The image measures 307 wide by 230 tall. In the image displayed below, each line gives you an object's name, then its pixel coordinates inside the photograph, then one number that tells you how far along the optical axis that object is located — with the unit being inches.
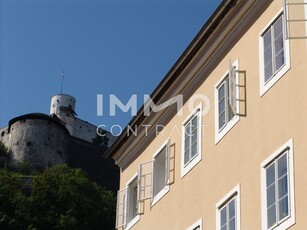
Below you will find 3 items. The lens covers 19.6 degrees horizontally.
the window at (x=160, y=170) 754.2
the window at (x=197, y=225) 641.6
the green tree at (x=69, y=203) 2461.9
